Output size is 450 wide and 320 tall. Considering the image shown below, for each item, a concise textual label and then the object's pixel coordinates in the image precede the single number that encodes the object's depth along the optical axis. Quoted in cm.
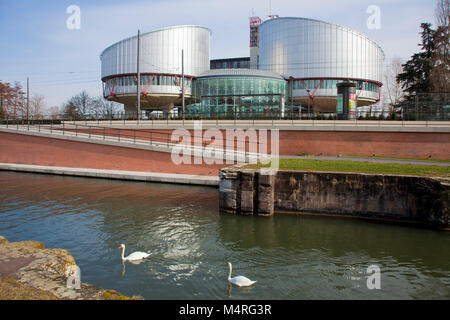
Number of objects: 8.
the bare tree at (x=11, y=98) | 5903
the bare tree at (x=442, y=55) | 3269
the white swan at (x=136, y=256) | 869
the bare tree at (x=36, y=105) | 6838
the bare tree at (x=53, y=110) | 7626
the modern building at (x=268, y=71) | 5112
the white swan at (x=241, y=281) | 741
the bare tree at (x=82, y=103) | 6494
